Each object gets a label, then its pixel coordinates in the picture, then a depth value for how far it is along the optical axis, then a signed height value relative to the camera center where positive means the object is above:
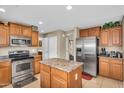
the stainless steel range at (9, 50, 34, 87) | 2.38 -0.83
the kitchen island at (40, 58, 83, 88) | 1.44 -0.67
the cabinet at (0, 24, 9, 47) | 2.45 +0.42
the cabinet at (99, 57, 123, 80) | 2.47 -0.80
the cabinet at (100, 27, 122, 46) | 2.66 +0.42
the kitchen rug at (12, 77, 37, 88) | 2.21 -1.22
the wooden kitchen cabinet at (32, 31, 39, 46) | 3.27 +0.42
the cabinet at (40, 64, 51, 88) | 1.81 -0.80
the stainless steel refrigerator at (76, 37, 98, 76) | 2.87 -0.29
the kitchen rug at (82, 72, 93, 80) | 2.69 -1.22
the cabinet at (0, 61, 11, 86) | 2.19 -0.85
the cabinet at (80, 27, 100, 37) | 3.14 +0.72
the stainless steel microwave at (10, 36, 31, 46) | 2.65 +0.24
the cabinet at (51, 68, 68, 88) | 1.45 -0.72
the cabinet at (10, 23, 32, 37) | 2.68 +0.70
